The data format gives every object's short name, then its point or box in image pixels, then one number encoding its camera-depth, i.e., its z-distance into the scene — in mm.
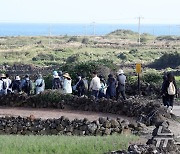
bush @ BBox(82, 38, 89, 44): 102906
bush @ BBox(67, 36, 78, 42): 112062
